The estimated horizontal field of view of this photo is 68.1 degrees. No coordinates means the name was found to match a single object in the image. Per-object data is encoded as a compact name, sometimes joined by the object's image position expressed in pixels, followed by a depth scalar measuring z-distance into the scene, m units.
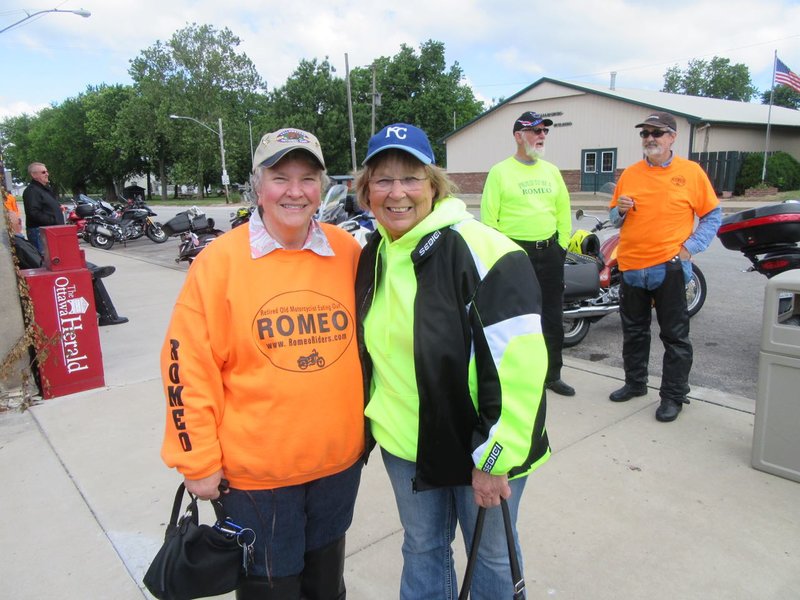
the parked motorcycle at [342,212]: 7.82
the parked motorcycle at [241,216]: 13.57
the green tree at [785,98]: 67.03
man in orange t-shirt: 3.85
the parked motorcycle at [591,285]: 5.54
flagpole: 24.53
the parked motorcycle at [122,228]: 16.73
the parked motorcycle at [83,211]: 17.89
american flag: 23.55
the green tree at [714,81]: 77.06
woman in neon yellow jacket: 1.61
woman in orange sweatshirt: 1.73
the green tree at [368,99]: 48.72
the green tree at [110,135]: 56.97
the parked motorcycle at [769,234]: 4.70
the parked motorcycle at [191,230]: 11.68
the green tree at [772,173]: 25.95
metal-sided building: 27.81
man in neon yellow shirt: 4.16
